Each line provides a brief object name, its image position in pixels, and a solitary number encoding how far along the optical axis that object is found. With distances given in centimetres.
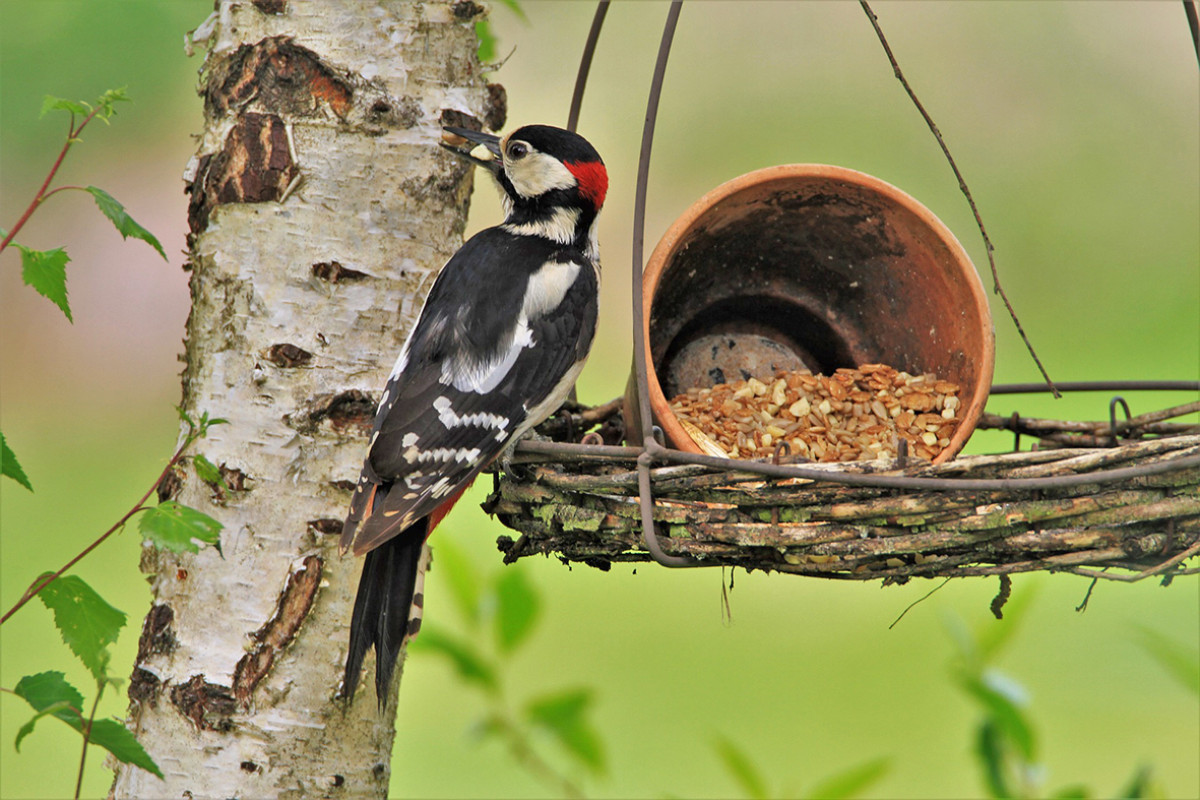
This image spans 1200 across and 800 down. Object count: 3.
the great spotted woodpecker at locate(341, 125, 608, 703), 793
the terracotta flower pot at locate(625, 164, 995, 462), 798
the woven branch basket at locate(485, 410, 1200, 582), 787
